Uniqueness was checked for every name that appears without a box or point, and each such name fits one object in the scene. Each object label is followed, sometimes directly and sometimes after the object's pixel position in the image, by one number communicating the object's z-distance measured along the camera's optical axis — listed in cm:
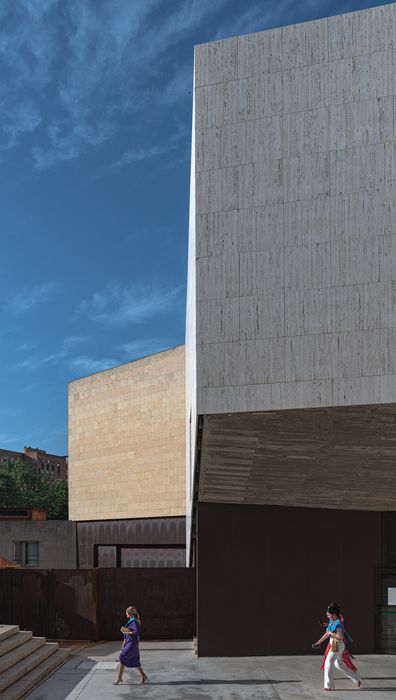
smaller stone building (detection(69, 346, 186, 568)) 3250
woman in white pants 1442
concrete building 1192
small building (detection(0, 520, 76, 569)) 3697
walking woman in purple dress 1527
